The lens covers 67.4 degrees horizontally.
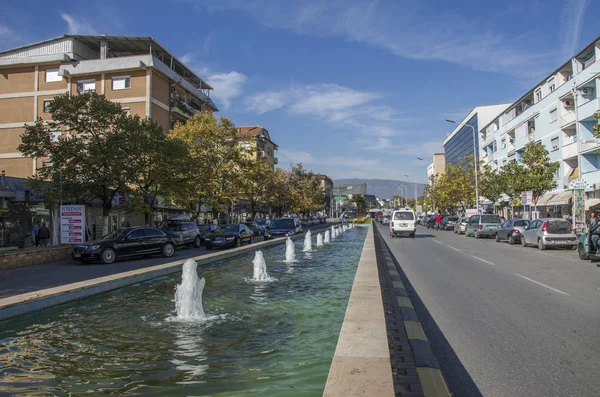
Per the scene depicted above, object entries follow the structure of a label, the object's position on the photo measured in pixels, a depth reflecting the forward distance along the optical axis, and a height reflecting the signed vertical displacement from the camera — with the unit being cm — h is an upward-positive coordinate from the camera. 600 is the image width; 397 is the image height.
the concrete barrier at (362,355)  368 -144
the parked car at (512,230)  2545 -117
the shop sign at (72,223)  2072 -42
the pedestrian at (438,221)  5260 -120
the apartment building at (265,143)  7969 +1291
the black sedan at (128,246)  1844 -139
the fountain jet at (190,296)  782 -149
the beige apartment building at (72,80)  4200 +1285
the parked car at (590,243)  1540 -115
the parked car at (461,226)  3844 -131
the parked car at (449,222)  4885 -124
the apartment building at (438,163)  14150 +1539
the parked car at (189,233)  2719 -121
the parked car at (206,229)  3250 -121
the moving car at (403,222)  3284 -80
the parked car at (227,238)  2503 -140
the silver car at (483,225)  3238 -111
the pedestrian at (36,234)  2451 -108
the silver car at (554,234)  2062 -111
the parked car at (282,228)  3356 -120
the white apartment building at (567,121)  3412 +811
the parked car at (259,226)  4181 -133
